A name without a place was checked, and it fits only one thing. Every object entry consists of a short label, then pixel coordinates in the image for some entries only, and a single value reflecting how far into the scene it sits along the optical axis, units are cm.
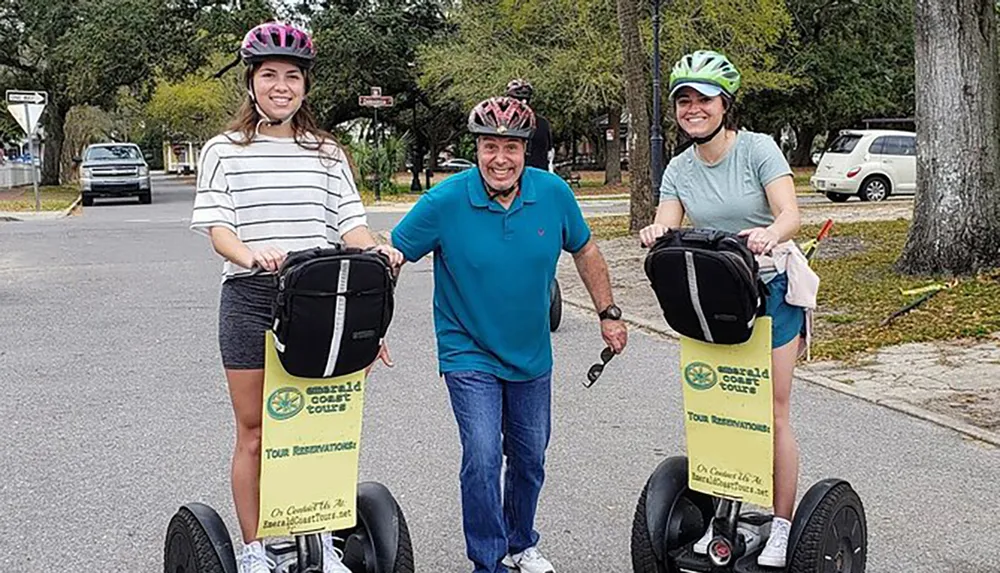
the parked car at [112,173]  3189
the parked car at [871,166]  2611
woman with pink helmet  345
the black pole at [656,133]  1888
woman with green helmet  374
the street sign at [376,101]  2603
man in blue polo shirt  393
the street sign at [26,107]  2780
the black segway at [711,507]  355
